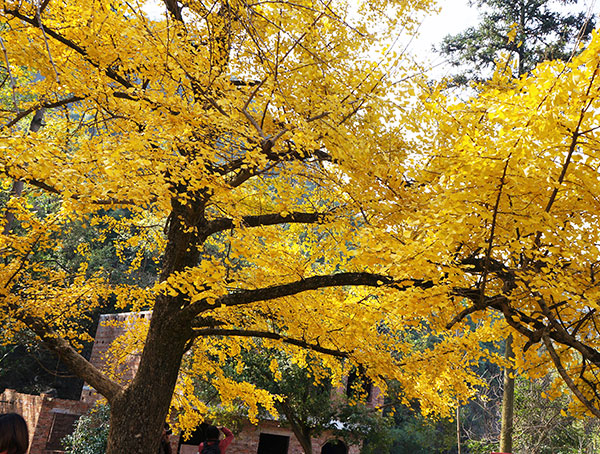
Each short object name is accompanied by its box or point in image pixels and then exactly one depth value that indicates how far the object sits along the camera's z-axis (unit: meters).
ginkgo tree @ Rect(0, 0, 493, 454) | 4.46
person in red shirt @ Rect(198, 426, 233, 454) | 6.91
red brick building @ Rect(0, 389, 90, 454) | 15.96
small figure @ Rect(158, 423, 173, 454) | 7.15
